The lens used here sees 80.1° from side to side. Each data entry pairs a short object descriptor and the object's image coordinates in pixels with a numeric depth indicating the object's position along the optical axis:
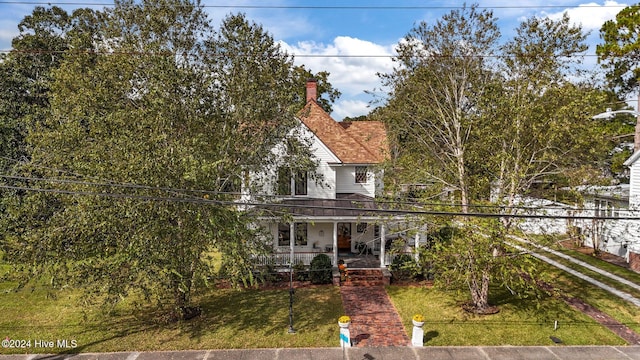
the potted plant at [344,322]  11.66
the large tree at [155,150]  11.19
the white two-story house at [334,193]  19.17
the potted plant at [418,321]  11.98
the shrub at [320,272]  17.98
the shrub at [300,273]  18.49
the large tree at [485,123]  13.12
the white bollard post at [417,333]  12.05
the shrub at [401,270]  18.22
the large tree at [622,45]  22.91
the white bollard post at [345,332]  10.91
